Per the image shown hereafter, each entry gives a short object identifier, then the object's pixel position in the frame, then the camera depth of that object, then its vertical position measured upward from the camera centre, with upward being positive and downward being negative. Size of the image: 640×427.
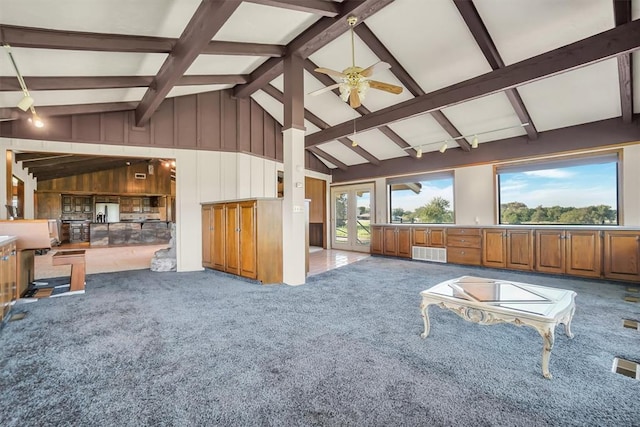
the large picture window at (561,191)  5.18 +0.42
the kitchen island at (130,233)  9.95 -0.64
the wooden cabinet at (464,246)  6.05 -0.72
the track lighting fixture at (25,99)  2.61 +1.32
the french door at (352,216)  8.78 -0.08
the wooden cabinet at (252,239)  4.44 -0.40
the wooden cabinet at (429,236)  6.58 -0.56
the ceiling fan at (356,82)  3.30 +1.65
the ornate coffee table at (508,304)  1.88 -0.70
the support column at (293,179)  4.46 +0.57
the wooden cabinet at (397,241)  7.18 -0.73
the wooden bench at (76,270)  3.94 -0.76
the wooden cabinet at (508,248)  5.40 -0.72
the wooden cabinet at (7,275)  2.65 -0.60
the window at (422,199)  7.35 +0.40
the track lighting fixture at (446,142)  5.41 +1.61
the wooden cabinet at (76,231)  10.46 -0.57
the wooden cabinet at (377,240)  7.76 -0.74
